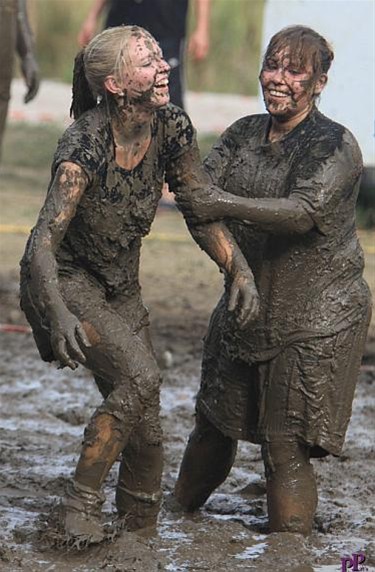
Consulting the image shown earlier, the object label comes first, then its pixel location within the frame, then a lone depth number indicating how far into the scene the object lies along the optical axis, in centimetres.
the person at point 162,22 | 2433
